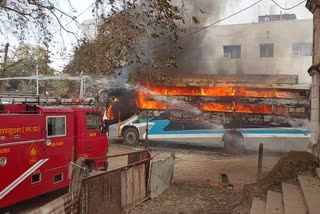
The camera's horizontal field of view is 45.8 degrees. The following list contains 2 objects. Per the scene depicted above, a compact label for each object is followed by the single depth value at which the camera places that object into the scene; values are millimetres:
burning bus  15836
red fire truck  7273
